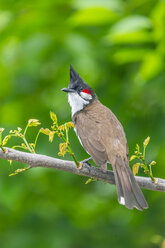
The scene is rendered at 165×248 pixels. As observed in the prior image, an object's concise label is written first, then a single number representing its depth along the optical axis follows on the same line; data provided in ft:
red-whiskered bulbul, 19.06
